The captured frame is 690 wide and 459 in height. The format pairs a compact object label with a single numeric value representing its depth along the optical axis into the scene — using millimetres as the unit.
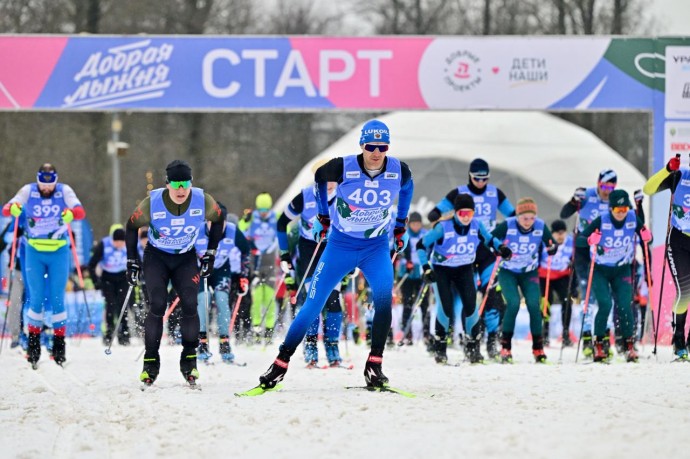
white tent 54000
